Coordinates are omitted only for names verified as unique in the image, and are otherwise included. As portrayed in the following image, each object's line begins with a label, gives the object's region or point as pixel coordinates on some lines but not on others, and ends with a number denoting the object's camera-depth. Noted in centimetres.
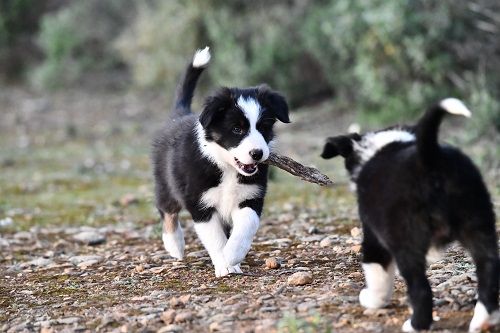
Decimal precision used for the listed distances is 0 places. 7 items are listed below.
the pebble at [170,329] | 834
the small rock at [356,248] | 1168
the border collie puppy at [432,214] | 748
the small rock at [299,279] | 989
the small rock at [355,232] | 1302
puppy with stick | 1062
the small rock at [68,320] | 920
